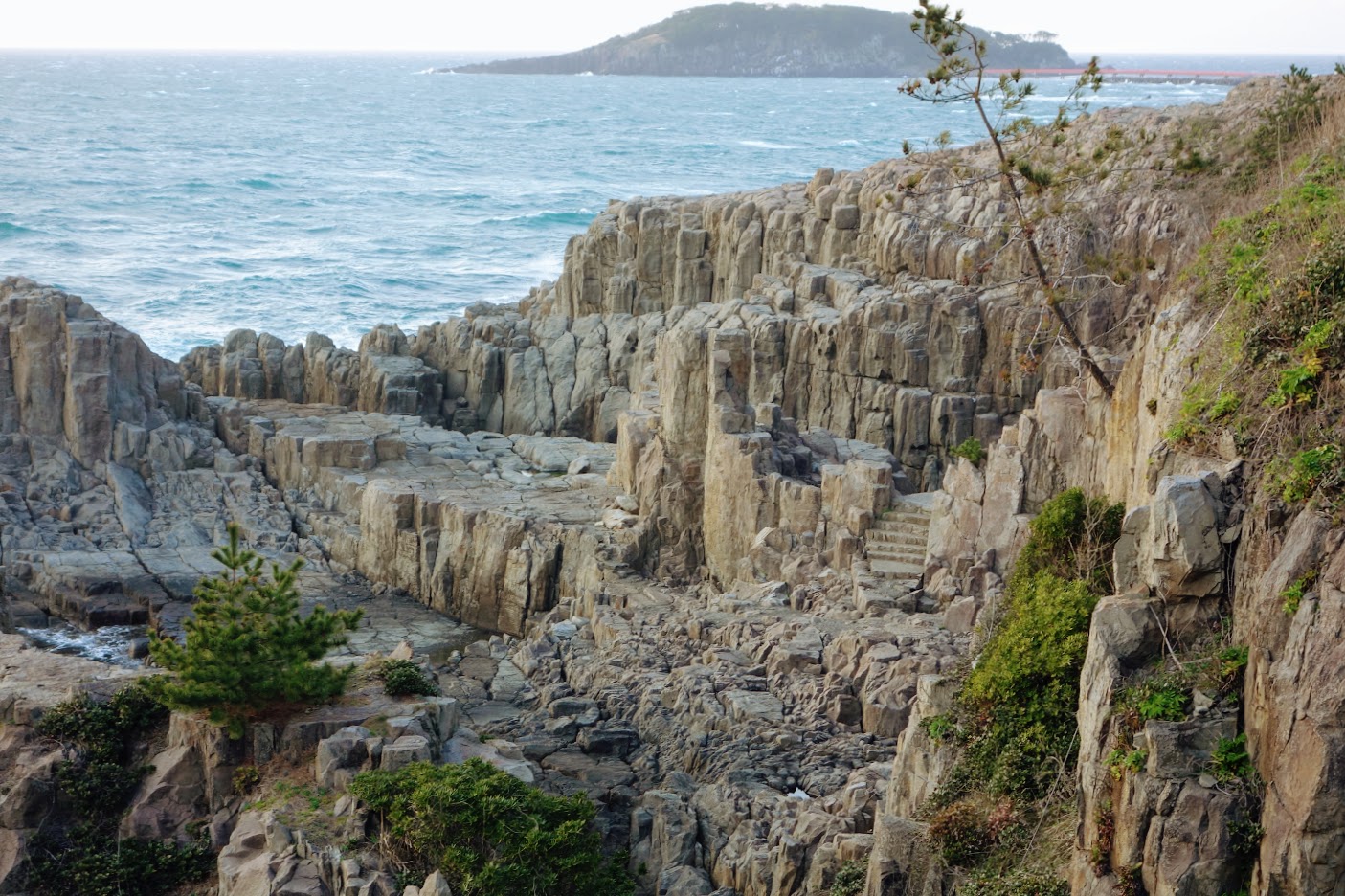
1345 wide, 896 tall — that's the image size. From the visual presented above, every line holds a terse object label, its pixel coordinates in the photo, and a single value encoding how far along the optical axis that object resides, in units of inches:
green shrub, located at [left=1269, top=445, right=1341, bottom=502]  648.4
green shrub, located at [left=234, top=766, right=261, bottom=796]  1008.9
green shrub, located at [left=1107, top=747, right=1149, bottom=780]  647.1
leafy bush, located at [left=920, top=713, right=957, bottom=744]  829.8
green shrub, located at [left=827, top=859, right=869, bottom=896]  839.7
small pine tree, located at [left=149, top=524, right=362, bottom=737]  999.0
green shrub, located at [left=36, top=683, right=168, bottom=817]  1023.0
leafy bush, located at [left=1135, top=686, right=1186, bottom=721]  654.5
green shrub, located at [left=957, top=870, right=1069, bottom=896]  698.8
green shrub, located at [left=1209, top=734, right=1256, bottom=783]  627.8
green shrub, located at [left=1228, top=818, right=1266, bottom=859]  611.8
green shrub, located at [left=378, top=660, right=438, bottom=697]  1095.6
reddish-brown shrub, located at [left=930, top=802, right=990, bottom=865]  764.6
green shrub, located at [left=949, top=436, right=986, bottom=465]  1395.2
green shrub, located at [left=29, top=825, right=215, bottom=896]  975.0
